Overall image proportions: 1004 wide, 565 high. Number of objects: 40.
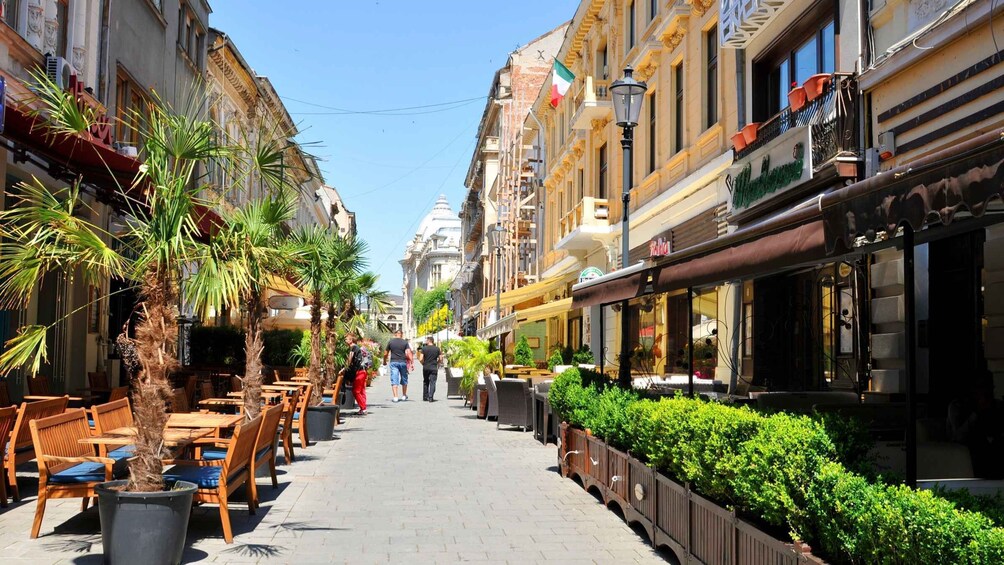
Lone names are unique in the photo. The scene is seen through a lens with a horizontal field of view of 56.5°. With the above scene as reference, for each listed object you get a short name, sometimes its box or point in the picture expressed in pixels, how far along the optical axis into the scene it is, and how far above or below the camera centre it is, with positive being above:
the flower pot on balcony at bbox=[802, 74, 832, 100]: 12.56 +3.53
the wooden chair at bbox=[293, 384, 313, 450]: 13.80 -1.14
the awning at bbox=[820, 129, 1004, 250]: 3.57 +0.66
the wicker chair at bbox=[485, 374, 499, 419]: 20.03 -1.24
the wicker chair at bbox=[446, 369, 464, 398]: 29.47 -1.42
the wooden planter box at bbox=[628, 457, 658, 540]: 7.41 -1.23
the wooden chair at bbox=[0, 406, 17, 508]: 8.17 -0.79
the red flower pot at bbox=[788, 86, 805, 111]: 13.13 +3.49
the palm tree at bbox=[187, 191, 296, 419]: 7.71 +0.80
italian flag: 27.99 +7.96
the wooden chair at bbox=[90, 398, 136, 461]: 8.57 -0.80
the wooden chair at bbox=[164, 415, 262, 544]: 7.22 -1.10
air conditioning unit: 14.86 +4.27
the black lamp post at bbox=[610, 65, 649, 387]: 13.02 +3.31
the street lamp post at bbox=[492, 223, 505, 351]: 39.42 +4.96
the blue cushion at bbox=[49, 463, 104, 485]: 7.23 -1.07
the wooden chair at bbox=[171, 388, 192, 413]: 11.38 -0.79
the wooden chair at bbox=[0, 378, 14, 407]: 11.38 -0.70
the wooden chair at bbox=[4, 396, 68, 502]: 8.16 -0.92
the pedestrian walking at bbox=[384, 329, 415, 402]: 25.58 -0.59
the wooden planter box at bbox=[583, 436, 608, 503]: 9.32 -1.26
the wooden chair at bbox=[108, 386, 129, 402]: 12.94 -0.77
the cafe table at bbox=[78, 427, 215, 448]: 7.57 -0.85
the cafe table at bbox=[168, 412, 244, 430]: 8.81 -0.80
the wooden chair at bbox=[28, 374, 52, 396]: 13.30 -0.70
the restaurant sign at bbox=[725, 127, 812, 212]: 12.80 +2.59
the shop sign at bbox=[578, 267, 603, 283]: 22.59 +1.75
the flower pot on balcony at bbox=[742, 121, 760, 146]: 15.04 +3.44
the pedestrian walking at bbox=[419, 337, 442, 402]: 26.67 -0.75
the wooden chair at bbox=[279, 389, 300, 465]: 11.87 -1.11
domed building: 144.12 +14.64
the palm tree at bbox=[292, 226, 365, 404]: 16.56 +1.50
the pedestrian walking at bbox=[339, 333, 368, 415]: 21.97 -0.72
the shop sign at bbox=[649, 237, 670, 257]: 19.34 +2.06
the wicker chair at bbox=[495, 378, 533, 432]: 17.95 -1.18
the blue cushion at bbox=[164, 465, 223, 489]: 7.43 -1.11
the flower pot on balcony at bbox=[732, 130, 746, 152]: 15.31 +3.36
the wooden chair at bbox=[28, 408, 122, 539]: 7.00 -1.02
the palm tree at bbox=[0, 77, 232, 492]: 6.59 +0.59
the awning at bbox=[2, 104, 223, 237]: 10.55 +2.29
